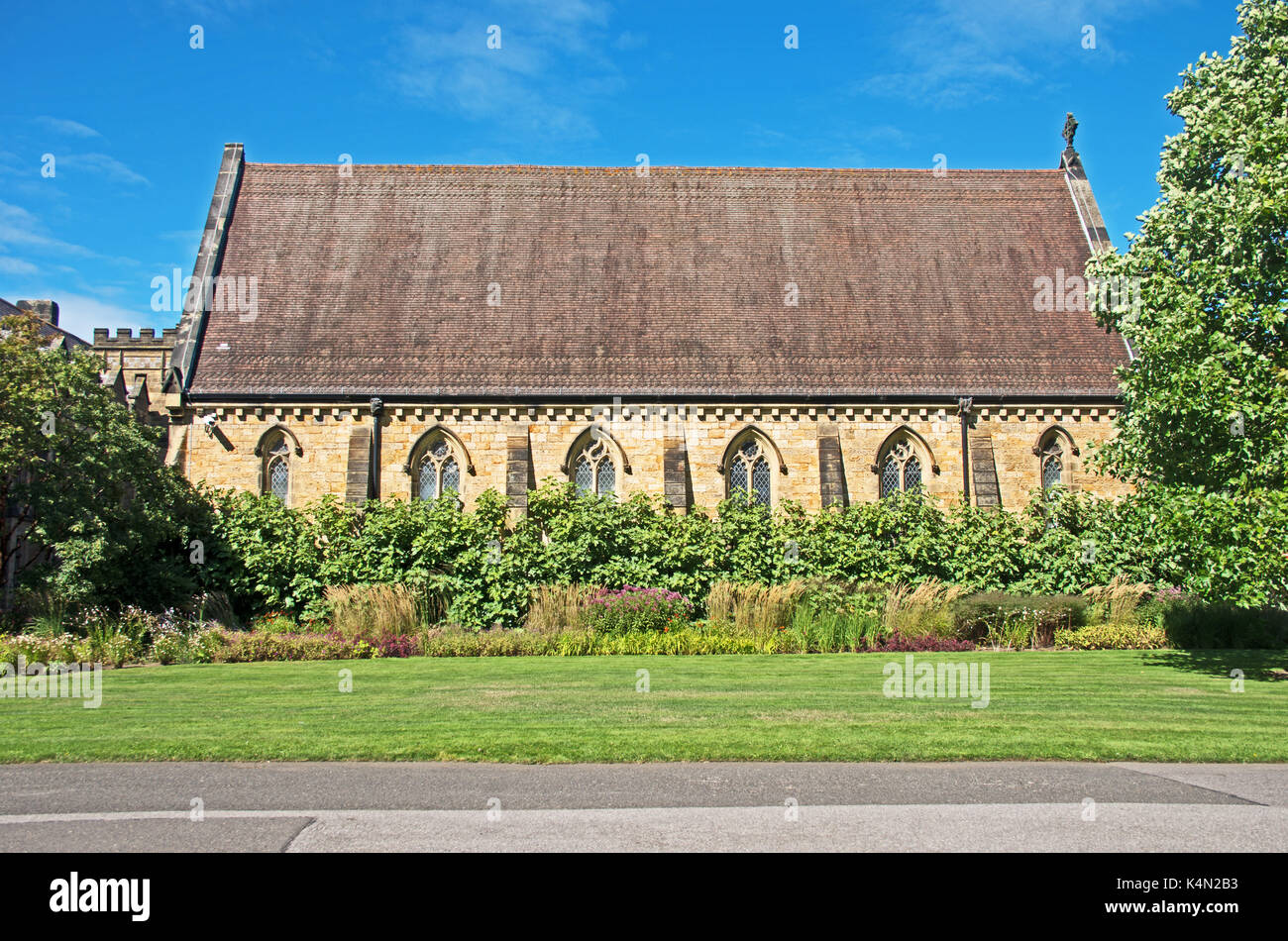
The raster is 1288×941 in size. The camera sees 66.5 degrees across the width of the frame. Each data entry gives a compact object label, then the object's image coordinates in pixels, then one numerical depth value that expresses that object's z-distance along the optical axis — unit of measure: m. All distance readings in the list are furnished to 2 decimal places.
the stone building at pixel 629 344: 24.58
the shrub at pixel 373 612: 18.09
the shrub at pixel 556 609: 18.72
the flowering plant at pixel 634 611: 18.66
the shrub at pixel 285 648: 17.03
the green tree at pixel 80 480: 17.05
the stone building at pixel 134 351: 36.22
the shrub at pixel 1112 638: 18.53
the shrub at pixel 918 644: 18.31
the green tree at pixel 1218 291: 13.59
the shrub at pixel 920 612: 18.72
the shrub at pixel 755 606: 18.78
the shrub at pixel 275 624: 18.65
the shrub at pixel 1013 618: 18.73
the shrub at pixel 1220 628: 18.20
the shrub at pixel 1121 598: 19.36
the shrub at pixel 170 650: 16.59
